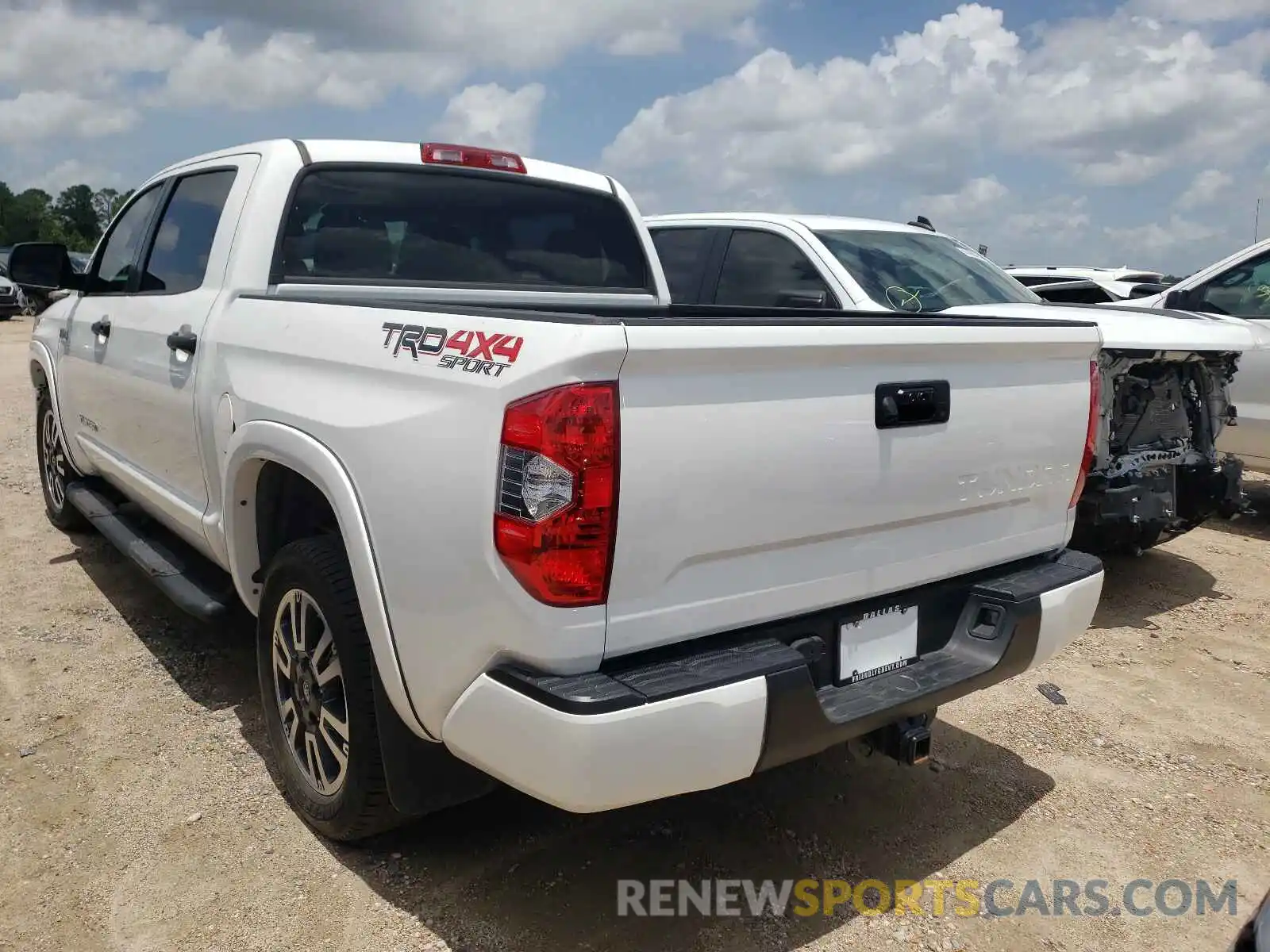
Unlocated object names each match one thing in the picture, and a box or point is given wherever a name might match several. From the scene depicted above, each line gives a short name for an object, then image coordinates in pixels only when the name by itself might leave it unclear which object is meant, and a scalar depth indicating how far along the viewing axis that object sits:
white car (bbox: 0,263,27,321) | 22.56
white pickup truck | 2.09
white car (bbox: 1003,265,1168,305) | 10.35
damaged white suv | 5.03
